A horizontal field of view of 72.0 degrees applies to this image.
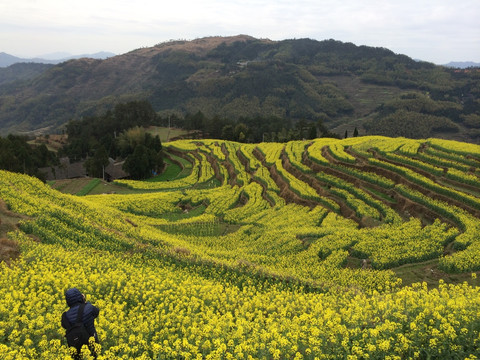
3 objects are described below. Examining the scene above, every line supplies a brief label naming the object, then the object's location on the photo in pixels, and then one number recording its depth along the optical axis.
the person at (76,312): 7.05
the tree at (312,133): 69.69
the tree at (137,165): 54.16
